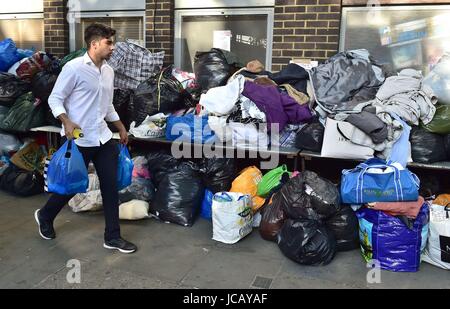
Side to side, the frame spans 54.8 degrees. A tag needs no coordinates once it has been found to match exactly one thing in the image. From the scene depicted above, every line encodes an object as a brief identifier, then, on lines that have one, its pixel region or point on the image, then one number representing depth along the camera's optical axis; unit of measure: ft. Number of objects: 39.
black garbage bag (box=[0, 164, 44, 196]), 17.24
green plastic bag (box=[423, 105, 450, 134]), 12.85
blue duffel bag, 11.33
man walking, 11.21
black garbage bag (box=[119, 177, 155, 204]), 15.14
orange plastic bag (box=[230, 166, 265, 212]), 14.29
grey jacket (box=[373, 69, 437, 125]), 12.88
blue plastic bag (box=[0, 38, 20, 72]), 19.34
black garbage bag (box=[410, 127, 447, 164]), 12.87
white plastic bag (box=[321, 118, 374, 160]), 12.73
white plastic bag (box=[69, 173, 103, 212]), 15.17
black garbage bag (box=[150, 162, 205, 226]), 14.44
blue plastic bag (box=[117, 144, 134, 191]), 12.73
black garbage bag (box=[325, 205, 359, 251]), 12.24
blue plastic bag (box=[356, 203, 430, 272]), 11.13
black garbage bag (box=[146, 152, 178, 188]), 15.64
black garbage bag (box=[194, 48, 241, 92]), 16.57
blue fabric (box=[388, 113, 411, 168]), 12.63
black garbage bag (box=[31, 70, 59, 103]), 17.15
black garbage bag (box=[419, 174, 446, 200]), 14.33
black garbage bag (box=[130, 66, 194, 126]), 16.08
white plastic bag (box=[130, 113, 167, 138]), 15.70
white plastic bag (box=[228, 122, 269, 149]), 14.16
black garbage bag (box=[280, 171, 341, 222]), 12.09
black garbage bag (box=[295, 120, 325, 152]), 13.57
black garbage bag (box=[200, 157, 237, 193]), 14.89
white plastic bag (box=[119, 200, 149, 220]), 14.44
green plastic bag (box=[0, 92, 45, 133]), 17.65
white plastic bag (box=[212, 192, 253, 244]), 12.69
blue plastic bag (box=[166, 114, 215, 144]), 14.93
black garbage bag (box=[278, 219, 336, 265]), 11.46
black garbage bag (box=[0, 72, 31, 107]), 17.94
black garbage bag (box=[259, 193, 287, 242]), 12.98
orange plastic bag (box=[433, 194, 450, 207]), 12.65
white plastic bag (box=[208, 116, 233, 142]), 14.39
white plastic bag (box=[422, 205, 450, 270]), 11.16
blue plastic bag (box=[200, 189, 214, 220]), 14.99
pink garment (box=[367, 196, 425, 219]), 11.22
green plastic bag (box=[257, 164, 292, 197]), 14.10
